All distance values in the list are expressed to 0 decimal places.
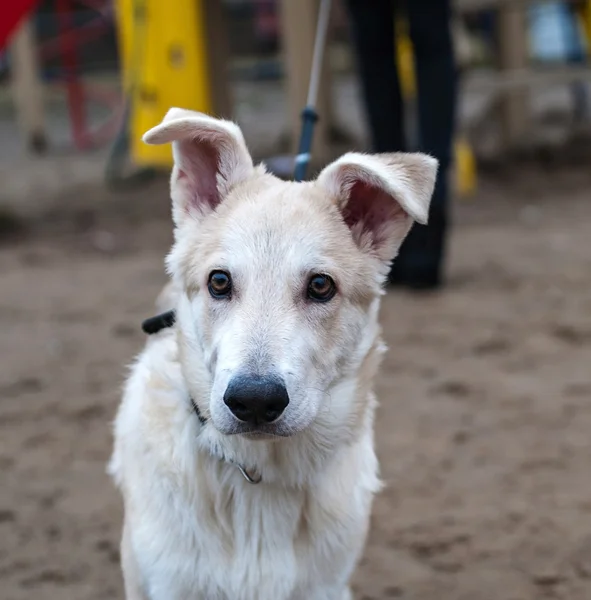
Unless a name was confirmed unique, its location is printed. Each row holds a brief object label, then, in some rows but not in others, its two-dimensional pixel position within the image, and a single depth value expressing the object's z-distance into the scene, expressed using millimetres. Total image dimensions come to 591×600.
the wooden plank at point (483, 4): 8039
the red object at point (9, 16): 6246
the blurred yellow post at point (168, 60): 7461
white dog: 2385
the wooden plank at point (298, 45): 7051
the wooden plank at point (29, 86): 10492
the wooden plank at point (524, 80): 8375
